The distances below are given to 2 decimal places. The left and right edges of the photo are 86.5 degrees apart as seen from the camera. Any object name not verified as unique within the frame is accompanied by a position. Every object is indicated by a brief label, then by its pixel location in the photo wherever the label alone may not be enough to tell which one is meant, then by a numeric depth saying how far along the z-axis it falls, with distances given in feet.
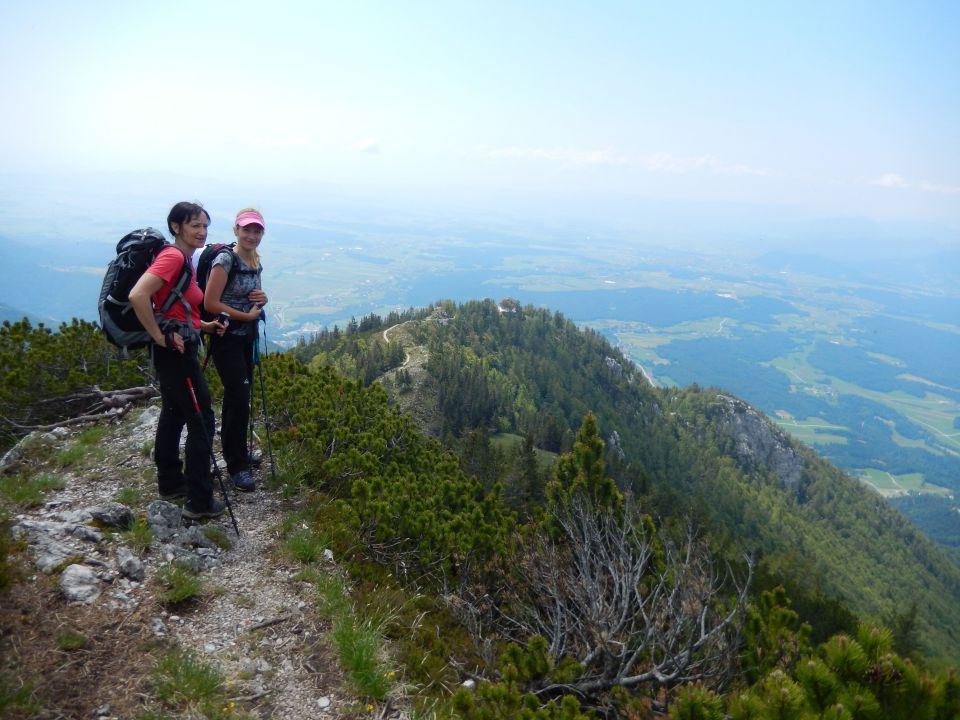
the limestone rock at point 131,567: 15.20
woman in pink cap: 17.61
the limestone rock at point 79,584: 13.71
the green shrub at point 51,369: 30.25
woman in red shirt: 14.96
